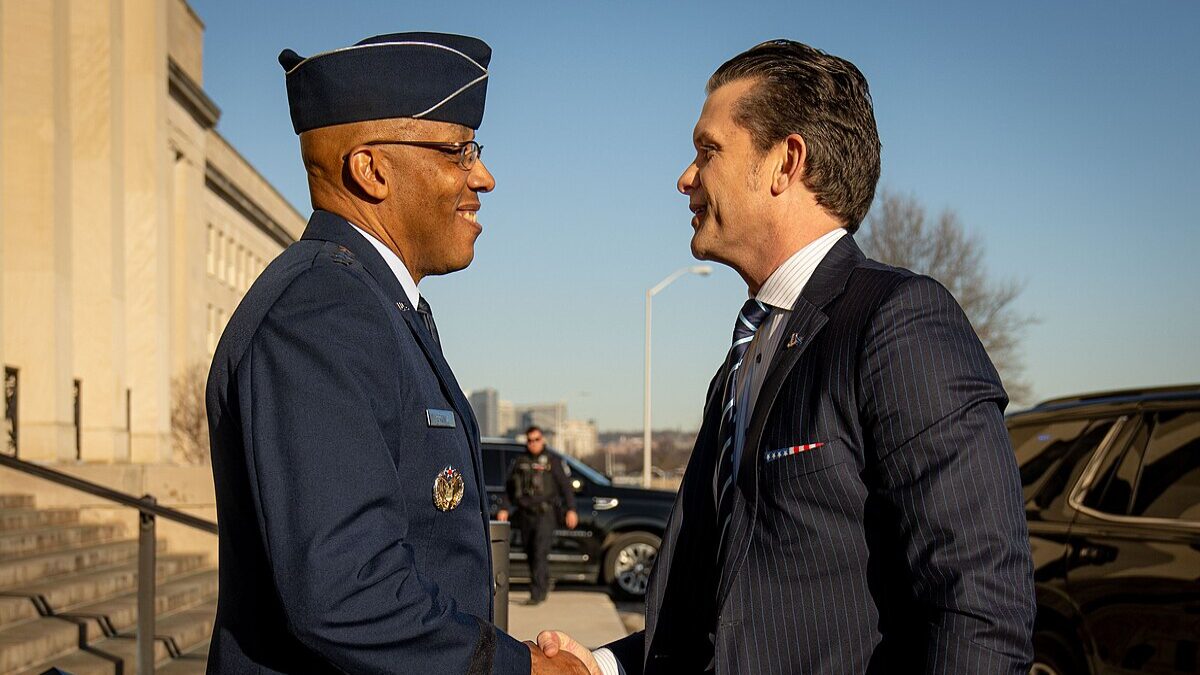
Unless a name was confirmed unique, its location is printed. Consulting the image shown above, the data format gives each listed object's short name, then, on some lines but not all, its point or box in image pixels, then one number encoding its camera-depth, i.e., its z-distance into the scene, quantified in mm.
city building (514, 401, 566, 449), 96938
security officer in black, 13852
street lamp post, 36156
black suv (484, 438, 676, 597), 15281
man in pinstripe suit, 2082
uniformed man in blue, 2055
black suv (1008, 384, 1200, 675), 5184
